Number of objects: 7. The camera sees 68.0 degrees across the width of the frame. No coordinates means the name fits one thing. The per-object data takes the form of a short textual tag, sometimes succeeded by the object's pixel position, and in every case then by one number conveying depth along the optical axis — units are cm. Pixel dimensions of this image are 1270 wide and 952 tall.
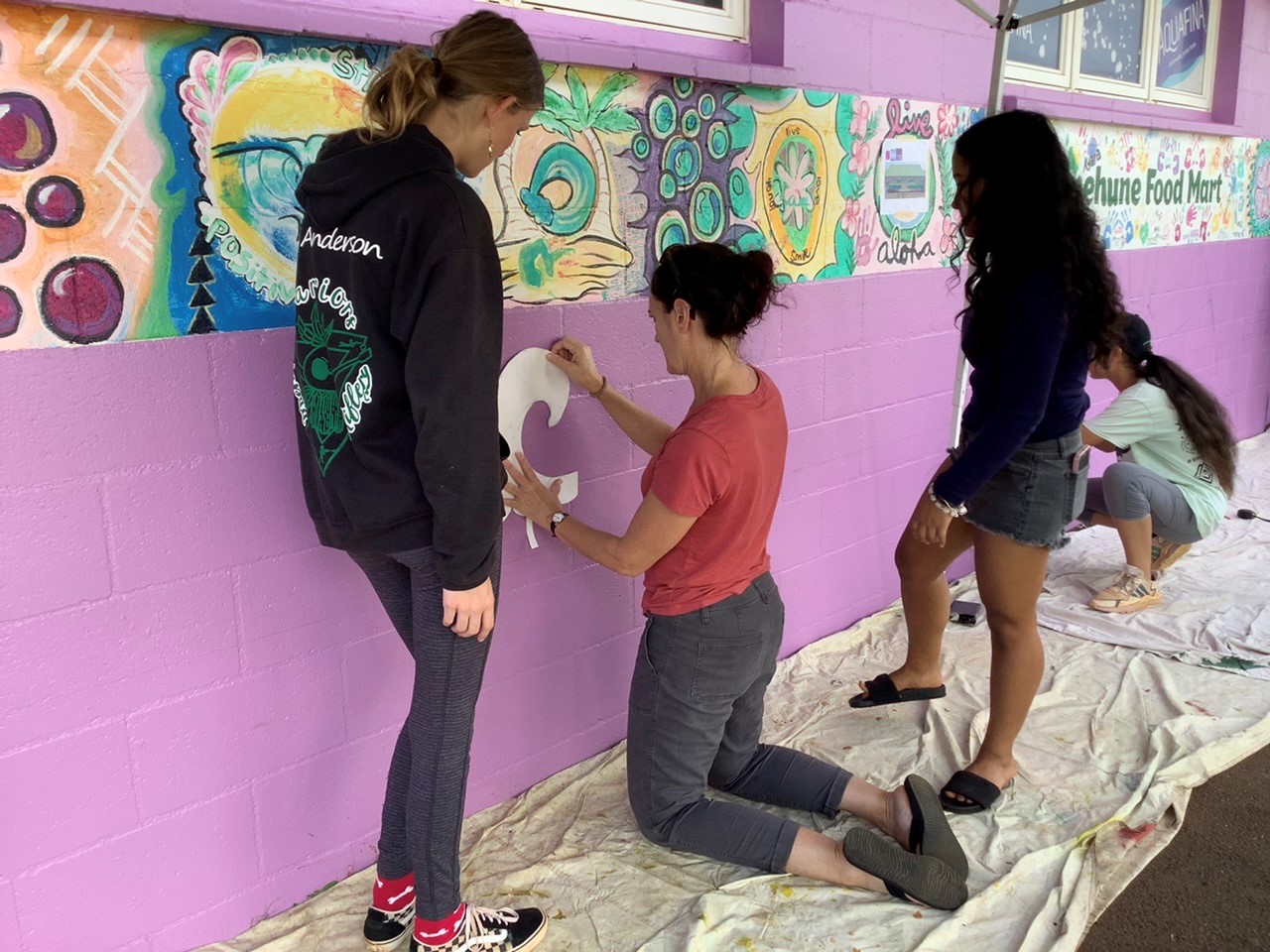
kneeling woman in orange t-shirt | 178
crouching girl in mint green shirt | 329
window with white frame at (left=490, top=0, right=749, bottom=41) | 223
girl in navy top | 193
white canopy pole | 272
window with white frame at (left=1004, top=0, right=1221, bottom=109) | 385
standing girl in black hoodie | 138
